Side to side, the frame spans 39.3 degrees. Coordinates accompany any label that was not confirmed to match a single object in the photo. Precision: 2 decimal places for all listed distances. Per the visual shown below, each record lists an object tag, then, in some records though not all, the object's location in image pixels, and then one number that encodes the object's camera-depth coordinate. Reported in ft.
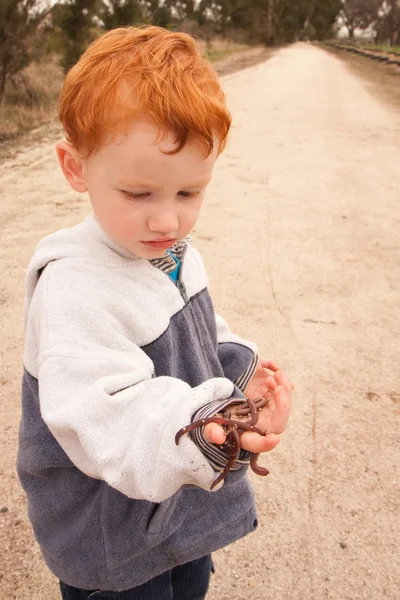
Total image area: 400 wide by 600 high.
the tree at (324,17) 202.39
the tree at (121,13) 50.82
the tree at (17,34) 32.94
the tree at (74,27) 42.09
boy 2.91
